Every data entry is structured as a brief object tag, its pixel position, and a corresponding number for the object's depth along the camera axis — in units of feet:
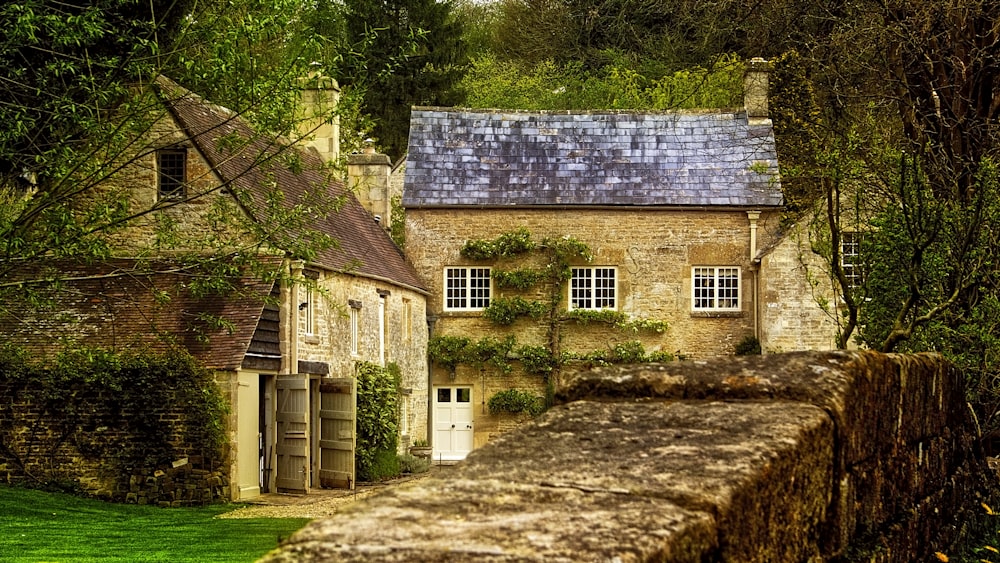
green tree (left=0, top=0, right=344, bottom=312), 45.03
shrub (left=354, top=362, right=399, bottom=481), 84.58
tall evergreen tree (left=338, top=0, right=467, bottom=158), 163.94
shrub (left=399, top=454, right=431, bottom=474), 92.58
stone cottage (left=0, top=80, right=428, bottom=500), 68.74
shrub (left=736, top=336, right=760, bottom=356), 107.02
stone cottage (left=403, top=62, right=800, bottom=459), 108.58
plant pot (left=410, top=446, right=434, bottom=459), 99.04
